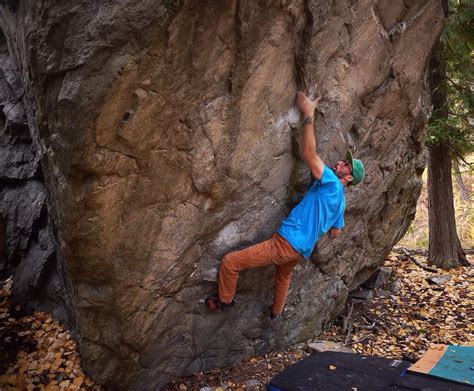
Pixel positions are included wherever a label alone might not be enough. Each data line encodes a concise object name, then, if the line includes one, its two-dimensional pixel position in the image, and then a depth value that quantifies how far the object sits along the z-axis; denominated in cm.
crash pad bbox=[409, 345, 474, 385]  499
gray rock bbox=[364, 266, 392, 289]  862
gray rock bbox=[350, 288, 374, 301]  813
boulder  379
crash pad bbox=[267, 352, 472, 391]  487
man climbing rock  490
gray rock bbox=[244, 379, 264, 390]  539
